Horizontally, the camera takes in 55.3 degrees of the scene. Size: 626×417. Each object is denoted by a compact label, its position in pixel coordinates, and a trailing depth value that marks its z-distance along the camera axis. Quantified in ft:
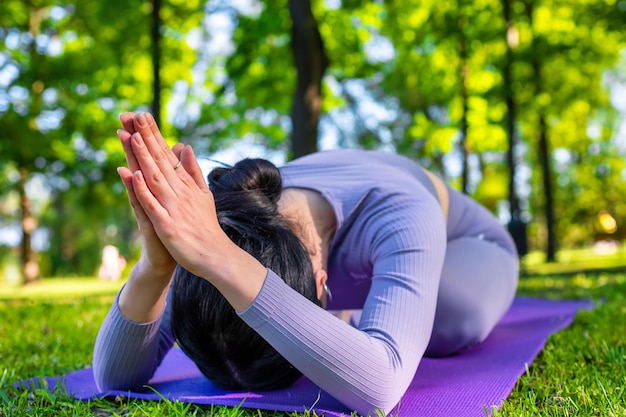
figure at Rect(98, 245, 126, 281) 49.47
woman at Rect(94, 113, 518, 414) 4.40
